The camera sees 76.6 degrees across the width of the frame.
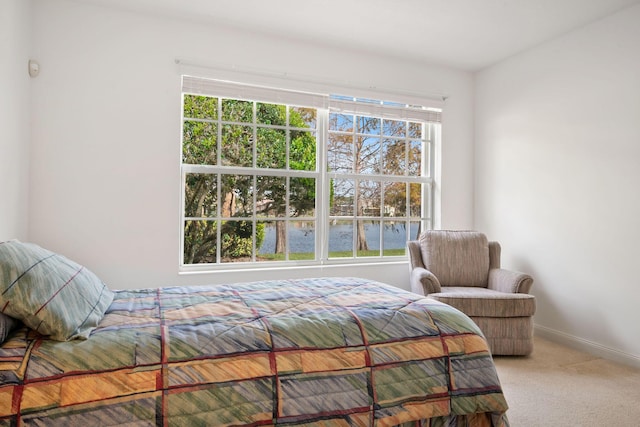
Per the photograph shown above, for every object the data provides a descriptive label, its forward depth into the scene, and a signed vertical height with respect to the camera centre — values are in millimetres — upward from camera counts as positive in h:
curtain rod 3416 +1254
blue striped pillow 1301 -287
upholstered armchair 3092 -581
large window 3559 +377
